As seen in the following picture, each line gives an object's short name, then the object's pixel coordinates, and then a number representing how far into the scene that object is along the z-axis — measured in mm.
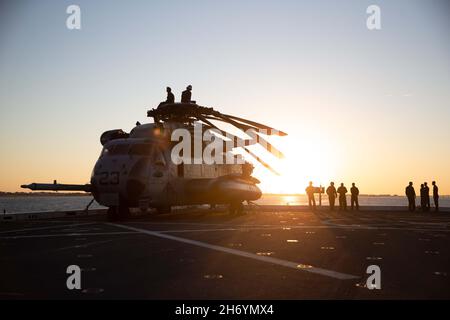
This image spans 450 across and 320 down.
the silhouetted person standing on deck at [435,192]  28598
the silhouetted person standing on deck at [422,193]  28886
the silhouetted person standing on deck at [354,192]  30964
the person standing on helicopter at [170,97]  21859
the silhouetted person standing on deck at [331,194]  30612
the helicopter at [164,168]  17781
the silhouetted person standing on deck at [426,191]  28742
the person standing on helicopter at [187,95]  21297
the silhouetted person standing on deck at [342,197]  30172
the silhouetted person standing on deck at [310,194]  30264
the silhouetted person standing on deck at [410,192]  29812
